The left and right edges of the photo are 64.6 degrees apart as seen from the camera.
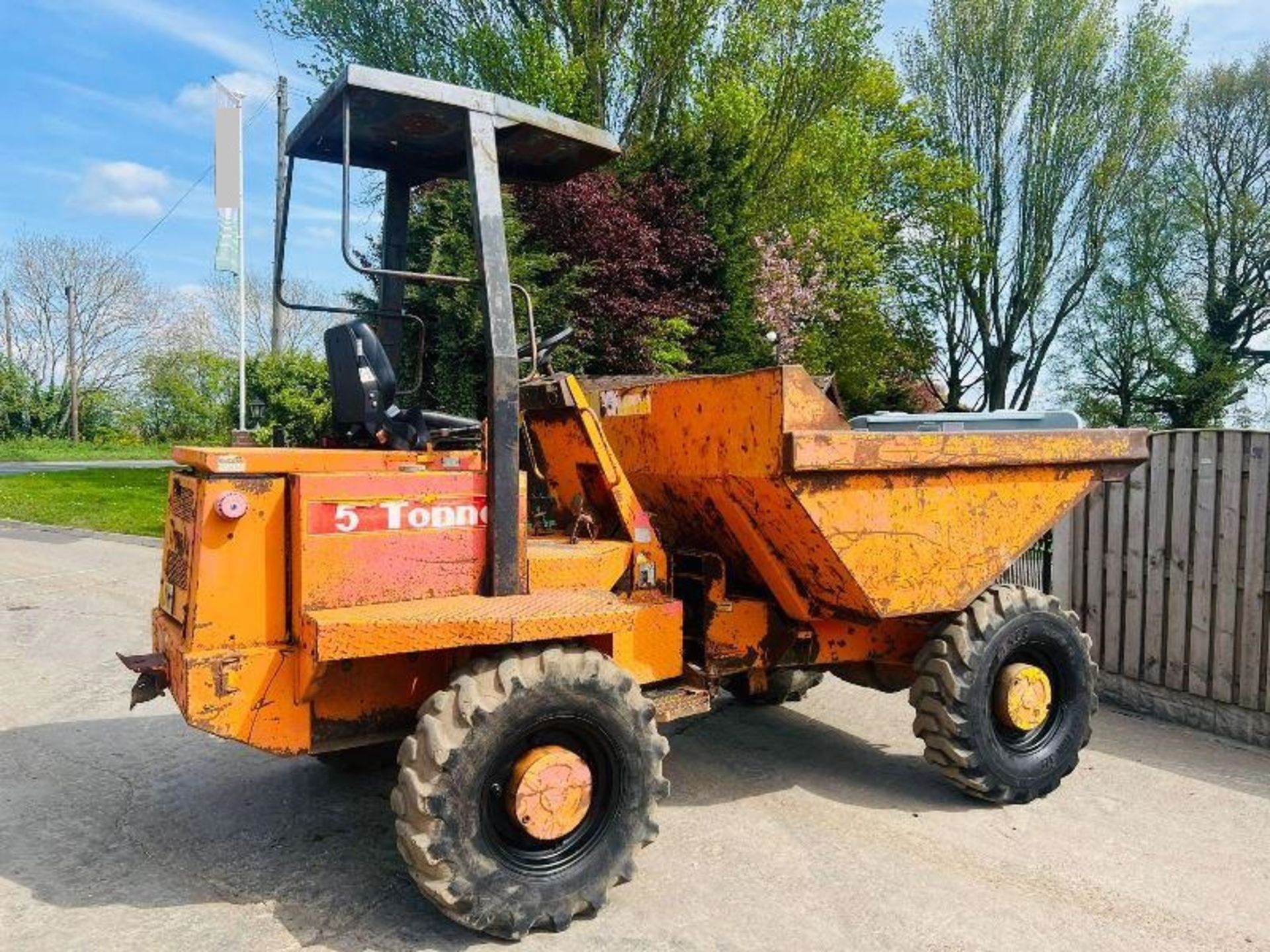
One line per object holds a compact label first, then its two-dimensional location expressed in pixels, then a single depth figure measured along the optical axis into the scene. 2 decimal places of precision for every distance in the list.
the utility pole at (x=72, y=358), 42.16
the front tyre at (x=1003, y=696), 4.62
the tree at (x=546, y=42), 17.34
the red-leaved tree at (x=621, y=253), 14.54
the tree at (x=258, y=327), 29.64
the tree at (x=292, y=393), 16.02
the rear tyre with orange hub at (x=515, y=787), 3.32
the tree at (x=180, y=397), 38.81
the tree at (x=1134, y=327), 25.78
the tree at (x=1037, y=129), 24.59
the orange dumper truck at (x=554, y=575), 3.48
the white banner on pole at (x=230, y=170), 16.58
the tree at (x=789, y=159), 17.00
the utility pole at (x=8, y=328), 44.16
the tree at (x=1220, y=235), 25.38
